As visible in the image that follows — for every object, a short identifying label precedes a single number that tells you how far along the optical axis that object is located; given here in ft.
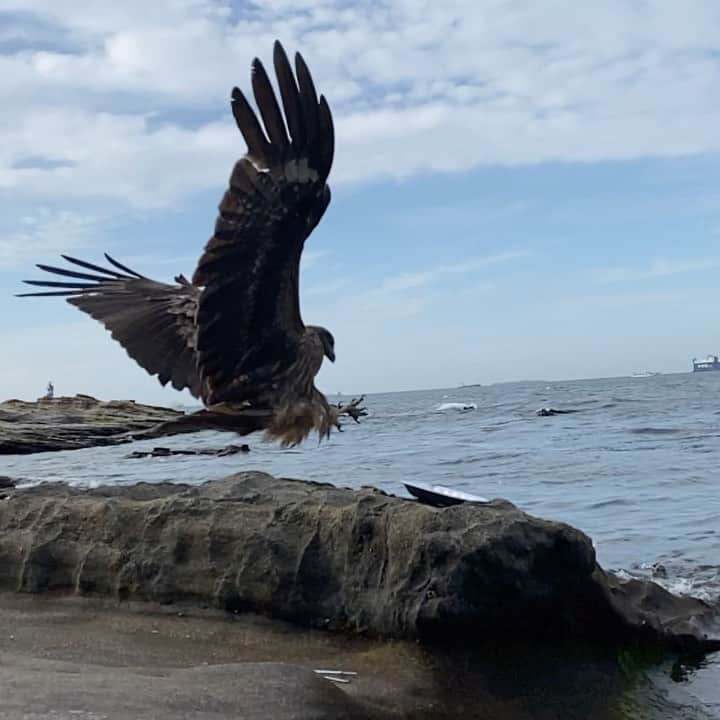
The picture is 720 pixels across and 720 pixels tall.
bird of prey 17.57
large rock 14.02
